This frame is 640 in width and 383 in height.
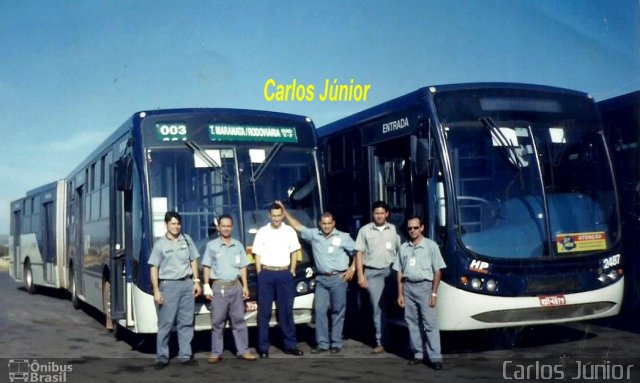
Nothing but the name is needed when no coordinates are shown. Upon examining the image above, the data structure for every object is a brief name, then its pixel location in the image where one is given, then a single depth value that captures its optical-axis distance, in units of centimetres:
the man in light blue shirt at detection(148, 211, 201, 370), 962
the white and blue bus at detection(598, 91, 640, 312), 1266
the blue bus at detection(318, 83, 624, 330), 964
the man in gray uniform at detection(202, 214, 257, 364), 988
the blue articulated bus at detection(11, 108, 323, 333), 1029
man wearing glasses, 931
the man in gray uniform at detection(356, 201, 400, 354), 1052
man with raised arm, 1058
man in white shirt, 1026
